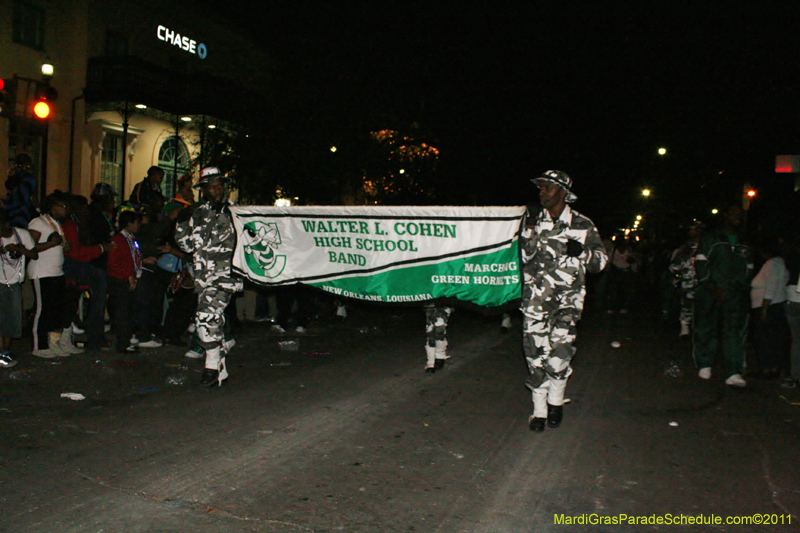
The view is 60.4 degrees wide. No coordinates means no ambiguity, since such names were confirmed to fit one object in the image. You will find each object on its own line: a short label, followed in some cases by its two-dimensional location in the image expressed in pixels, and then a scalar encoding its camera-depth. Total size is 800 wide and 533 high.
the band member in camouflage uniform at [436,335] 7.92
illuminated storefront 20.93
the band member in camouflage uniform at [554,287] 5.86
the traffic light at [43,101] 11.56
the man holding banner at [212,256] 7.13
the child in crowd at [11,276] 7.89
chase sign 25.03
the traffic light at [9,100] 11.26
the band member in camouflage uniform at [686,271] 11.58
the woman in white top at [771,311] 8.45
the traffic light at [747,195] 24.58
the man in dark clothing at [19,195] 9.95
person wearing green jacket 8.05
